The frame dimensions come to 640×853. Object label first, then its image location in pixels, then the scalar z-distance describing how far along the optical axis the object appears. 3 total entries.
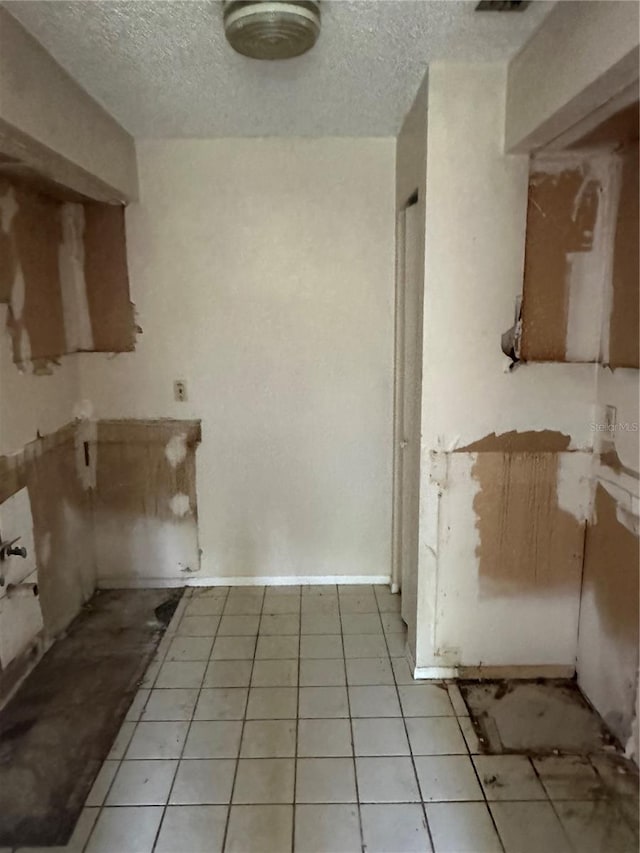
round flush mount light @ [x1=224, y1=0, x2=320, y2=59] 1.66
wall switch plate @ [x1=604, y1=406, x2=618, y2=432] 2.22
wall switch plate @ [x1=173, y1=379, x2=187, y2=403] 3.17
